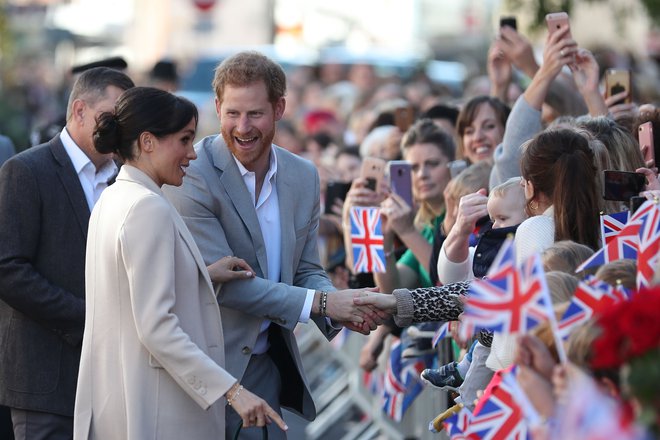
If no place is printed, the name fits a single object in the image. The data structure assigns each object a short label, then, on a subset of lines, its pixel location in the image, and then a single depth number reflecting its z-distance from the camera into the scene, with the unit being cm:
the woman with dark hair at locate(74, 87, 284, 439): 1013
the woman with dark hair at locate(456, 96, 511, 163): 1628
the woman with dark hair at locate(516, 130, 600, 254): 1068
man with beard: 1177
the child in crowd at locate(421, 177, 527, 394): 1146
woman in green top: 1484
